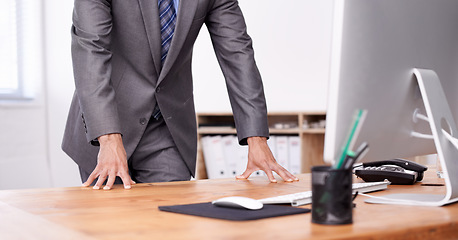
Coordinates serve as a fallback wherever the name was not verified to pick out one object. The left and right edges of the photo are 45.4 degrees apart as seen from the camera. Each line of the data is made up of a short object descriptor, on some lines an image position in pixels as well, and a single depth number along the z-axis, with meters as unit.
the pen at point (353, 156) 0.78
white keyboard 1.01
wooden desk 0.75
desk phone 1.44
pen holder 0.78
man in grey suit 1.55
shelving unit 3.70
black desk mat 0.87
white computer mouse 0.94
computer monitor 0.88
